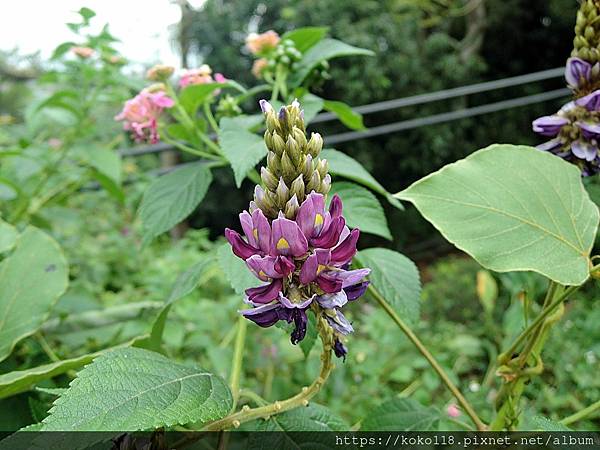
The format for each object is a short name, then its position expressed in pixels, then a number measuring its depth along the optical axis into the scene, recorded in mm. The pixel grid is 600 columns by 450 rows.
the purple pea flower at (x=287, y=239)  345
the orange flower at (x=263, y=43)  827
